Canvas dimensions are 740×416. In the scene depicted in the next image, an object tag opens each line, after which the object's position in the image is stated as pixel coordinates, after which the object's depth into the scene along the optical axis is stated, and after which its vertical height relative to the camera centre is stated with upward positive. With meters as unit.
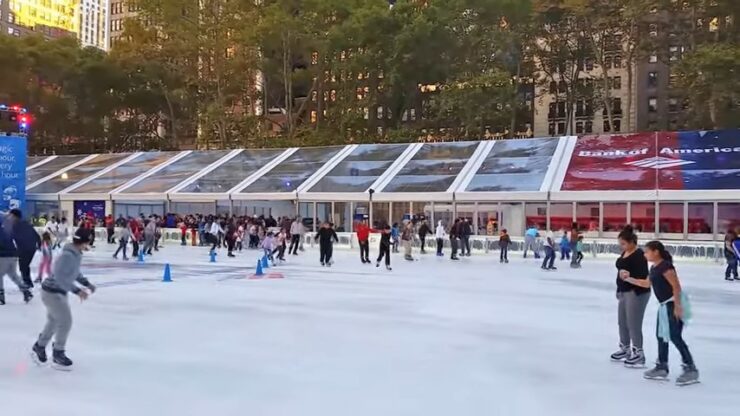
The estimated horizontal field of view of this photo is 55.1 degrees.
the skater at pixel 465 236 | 22.19 -0.85
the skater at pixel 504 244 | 20.52 -1.00
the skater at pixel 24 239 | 9.72 -0.46
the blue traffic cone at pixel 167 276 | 13.61 -1.33
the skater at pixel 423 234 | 23.34 -0.84
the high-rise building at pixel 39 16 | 101.45 +31.18
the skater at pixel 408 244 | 20.41 -1.01
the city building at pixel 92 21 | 147.15 +39.99
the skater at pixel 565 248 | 20.88 -1.12
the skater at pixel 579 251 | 18.70 -1.10
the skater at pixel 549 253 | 17.62 -1.08
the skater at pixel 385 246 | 17.30 -0.91
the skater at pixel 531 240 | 21.28 -0.94
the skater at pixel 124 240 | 19.61 -0.91
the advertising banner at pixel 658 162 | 23.44 +1.70
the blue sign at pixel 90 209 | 32.69 -0.08
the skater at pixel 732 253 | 15.25 -0.92
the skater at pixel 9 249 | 9.47 -0.58
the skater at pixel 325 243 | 17.88 -0.87
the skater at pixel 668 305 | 5.78 -0.77
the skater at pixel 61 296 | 5.97 -0.76
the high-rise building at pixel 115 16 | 112.81 +30.93
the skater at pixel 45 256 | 9.86 -0.70
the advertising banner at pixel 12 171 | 28.30 +1.44
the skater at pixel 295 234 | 22.56 -0.83
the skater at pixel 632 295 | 6.18 -0.75
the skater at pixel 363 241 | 19.00 -0.87
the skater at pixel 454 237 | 21.20 -0.87
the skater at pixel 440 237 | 22.67 -0.91
